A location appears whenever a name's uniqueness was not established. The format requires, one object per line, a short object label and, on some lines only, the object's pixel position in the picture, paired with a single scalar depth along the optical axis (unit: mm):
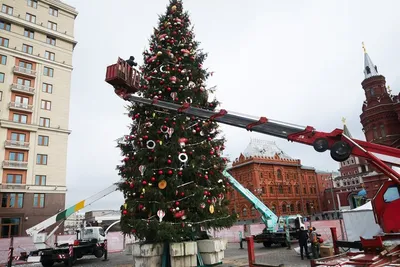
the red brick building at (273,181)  61094
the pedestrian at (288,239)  19531
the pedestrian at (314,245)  13859
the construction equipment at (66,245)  16234
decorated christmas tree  9930
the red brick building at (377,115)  39156
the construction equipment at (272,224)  20688
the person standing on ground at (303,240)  14010
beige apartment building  33781
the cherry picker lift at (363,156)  7613
